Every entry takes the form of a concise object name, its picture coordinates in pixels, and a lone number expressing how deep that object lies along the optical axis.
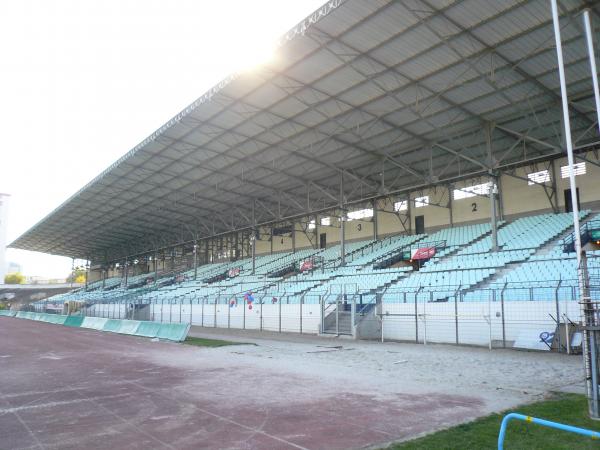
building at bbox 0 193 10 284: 123.96
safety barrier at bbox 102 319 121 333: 33.59
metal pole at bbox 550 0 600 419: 7.63
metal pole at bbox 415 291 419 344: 22.06
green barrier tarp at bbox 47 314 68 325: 46.31
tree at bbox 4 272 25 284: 135.29
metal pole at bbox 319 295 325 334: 26.53
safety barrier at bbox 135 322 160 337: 27.88
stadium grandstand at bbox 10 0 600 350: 19.78
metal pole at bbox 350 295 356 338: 24.27
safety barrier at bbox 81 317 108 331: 36.95
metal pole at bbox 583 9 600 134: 9.10
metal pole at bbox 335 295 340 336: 25.67
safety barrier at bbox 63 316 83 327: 41.81
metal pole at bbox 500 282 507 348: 18.88
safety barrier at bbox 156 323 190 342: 24.94
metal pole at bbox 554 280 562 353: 17.08
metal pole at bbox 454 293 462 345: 20.64
